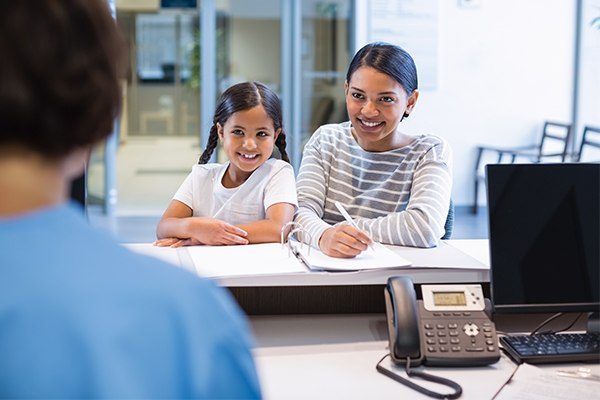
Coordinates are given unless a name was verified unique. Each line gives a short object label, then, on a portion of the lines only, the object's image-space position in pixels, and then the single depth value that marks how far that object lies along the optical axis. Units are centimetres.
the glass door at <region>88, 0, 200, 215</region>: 740
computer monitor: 204
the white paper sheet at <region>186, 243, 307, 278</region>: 205
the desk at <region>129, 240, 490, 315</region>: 210
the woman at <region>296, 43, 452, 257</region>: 244
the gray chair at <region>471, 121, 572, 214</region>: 737
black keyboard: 201
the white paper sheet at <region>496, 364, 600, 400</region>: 187
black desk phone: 198
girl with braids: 252
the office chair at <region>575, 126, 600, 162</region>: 681
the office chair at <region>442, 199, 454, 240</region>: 262
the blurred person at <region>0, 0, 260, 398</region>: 87
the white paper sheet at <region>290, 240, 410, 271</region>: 208
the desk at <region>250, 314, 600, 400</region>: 189
